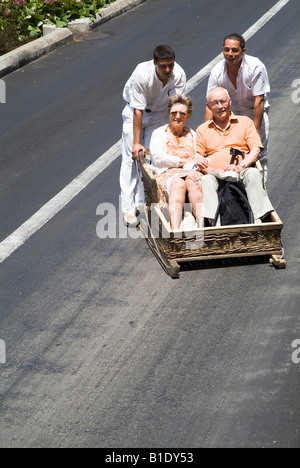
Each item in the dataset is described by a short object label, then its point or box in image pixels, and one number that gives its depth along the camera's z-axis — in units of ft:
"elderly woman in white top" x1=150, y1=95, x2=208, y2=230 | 52.70
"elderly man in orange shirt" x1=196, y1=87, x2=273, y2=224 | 51.37
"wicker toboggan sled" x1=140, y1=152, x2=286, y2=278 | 48.75
